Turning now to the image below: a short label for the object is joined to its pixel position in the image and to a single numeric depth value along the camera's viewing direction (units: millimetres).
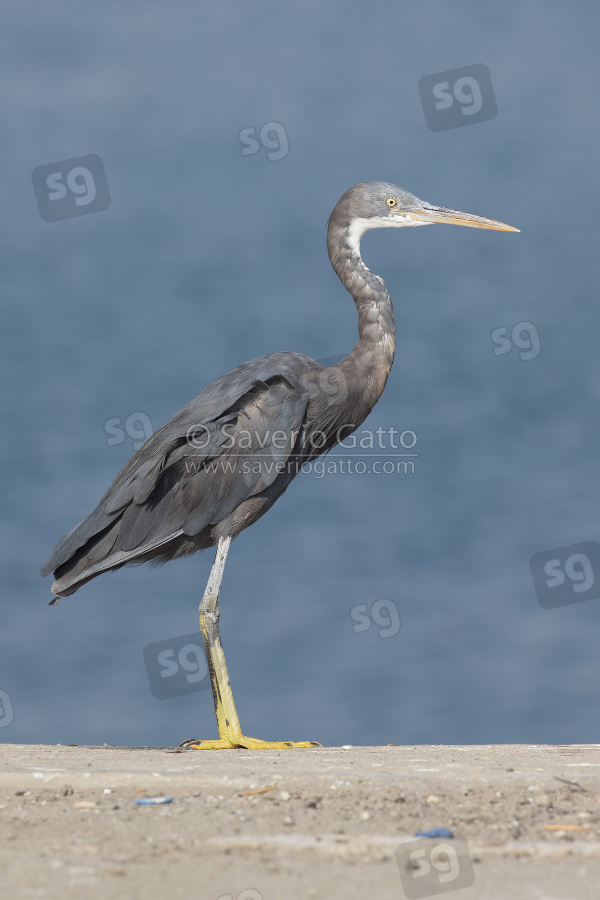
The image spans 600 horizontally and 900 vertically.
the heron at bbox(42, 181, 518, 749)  16641
